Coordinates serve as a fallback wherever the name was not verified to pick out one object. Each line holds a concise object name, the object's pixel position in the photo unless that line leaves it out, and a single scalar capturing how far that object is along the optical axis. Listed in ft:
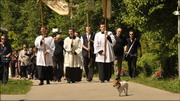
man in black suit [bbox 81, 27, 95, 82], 71.36
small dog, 45.80
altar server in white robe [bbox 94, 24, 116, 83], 67.72
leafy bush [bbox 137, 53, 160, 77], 77.20
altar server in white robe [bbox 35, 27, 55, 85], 66.13
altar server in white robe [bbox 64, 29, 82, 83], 71.41
